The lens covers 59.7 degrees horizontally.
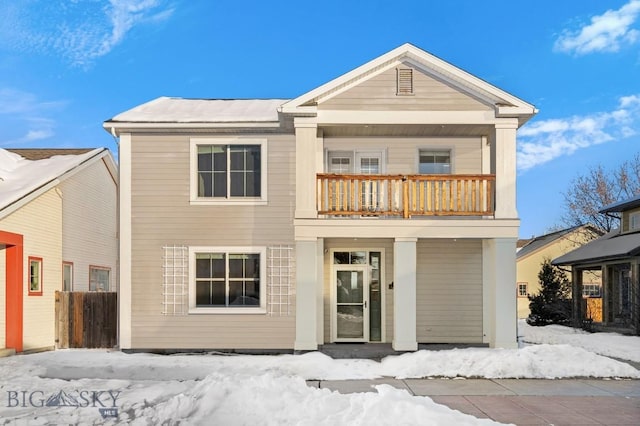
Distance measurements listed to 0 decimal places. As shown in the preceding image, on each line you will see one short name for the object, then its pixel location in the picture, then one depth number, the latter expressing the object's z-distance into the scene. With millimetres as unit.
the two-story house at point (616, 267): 18391
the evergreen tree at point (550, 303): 22828
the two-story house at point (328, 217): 12875
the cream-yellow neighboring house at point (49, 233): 14062
